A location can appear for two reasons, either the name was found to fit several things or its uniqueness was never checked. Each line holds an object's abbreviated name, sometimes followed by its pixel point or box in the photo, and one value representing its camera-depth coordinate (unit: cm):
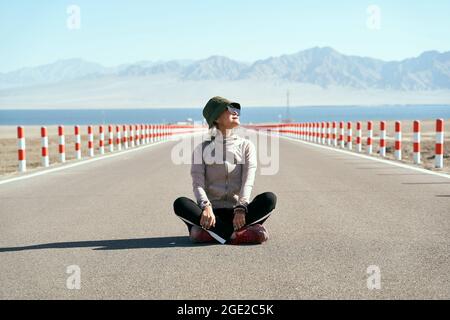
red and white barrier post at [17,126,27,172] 1773
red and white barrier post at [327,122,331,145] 3341
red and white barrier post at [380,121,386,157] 2248
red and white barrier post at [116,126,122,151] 3021
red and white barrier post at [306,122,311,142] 4022
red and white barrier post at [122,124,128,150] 3180
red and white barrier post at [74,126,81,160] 2328
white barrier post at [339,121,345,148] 3146
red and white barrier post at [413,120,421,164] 1853
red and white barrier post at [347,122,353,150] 2834
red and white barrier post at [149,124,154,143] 4166
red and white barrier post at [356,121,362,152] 2647
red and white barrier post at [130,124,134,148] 3425
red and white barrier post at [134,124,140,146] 3612
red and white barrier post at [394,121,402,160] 2018
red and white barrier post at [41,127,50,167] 1911
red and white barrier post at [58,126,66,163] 2108
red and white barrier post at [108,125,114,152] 2878
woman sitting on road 705
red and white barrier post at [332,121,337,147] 3216
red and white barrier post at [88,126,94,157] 2498
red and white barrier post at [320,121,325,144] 3512
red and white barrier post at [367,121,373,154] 2490
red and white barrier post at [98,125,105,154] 2680
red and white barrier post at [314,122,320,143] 3656
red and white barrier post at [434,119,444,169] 1720
